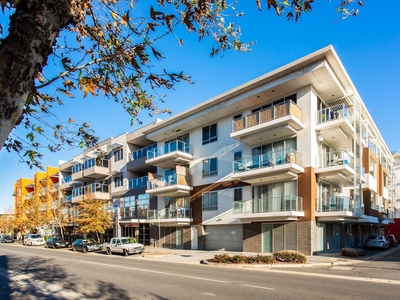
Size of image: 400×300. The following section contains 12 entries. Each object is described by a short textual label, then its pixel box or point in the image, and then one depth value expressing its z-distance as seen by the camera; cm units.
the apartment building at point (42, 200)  4869
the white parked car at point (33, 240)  4784
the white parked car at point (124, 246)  2702
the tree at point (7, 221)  6567
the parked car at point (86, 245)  3206
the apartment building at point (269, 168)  2283
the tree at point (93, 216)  3644
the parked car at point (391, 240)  3336
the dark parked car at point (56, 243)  3945
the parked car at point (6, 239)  6103
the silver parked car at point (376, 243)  2866
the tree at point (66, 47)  290
